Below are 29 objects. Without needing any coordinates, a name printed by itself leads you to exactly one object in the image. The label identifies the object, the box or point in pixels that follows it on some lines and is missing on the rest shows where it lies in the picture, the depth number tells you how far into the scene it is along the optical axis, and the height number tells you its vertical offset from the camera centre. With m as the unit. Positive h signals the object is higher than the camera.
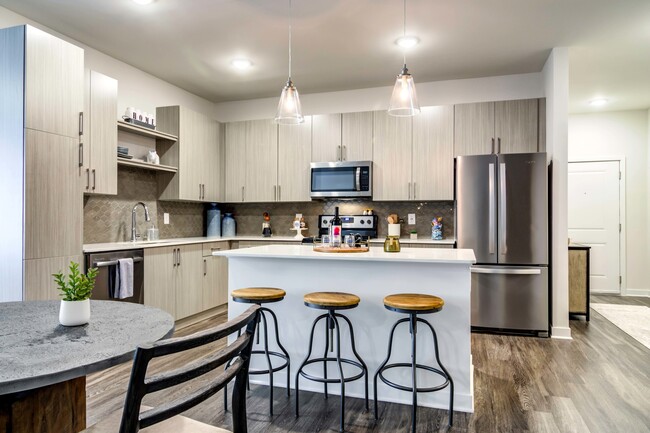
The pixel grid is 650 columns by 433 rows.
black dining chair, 0.84 -0.38
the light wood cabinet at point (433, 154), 4.61 +0.72
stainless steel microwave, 4.79 +0.45
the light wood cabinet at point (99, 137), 3.37 +0.67
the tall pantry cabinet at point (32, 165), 2.75 +0.34
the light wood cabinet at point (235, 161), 5.39 +0.73
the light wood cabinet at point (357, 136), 4.90 +0.97
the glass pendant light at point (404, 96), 2.67 +0.79
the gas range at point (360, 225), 5.03 -0.09
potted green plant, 1.29 -0.27
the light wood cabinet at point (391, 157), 4.75 +0.70
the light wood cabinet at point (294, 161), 5.12 +0.70
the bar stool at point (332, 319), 2.35 -0.61
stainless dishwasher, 3.26 -0.44
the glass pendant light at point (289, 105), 2.83 +0.77
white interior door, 6.20 +0.05
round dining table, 0.94 -0.35
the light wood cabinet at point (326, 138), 5.01 +0.97
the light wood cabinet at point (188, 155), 4.63 +0.71
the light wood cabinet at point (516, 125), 4.39 +1.00
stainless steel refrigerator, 3.98 -0.19
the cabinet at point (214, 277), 4.63 -0.70
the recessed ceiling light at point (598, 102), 5.64 +1.62
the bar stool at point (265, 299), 2.47 -0.50
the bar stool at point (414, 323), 2.19 -0.59
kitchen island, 2.50 -0.52
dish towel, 3.42 -0.52
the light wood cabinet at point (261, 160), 5.27 +0.72
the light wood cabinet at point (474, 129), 4.50 +0.98
